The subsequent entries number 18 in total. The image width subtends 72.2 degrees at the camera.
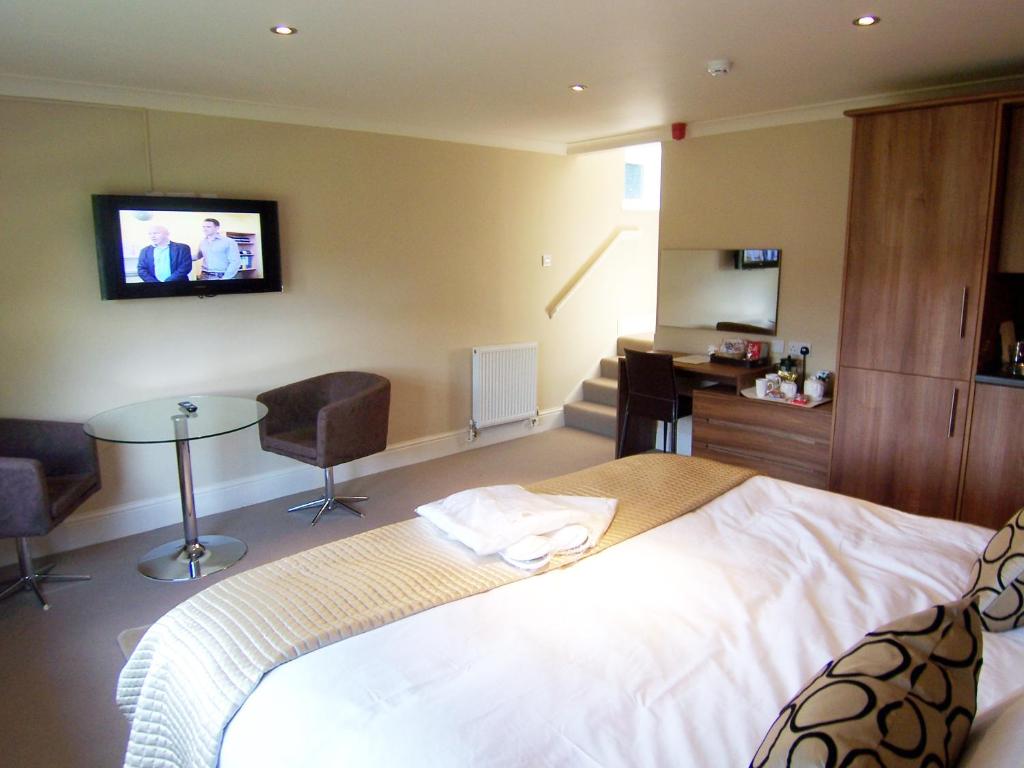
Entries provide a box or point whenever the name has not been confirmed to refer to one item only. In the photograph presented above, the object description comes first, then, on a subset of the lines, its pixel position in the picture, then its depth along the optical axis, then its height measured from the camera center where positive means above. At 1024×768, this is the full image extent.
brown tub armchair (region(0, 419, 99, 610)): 2.98 -0.92
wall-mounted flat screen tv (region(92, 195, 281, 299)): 3.64 +0.18
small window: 6.90 +0.98
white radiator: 5.45 -0.85
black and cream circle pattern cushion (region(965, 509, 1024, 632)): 1.69 -0.75
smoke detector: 3.13 +0.95
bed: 1.33 -0.85
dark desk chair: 4.55 -0.75
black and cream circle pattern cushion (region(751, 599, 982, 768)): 0.97 -0.62
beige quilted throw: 1.58 -0.84
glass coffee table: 3.29 -0.72
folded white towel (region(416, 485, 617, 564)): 2.09 -0.76
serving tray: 4.06 -0.72
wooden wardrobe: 3.25 -0.11
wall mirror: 4.62 -0.08
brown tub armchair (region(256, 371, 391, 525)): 3.92 -0.84
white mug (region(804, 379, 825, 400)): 4.17 -0.66
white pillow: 0.98 -0.68
